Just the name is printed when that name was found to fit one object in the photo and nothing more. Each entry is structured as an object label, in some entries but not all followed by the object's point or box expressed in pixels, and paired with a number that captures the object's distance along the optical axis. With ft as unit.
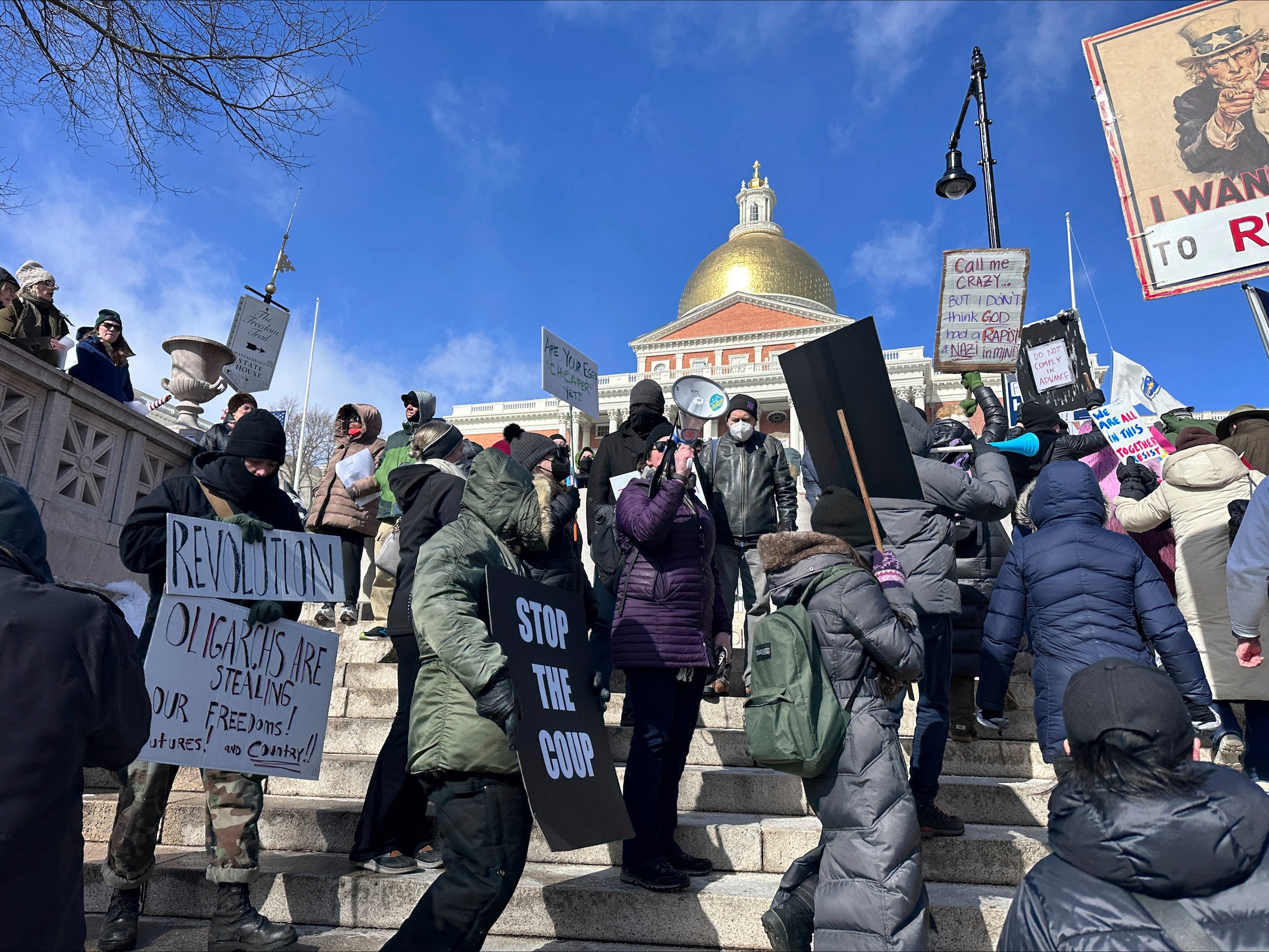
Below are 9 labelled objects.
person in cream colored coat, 14.84
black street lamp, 30.30
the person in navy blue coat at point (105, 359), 24.26
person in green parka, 8.48
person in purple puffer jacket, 11.59
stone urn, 28.12
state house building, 162.91
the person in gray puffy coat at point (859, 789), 8.55
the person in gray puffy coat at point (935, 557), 12.40
